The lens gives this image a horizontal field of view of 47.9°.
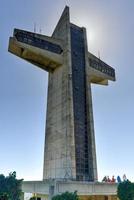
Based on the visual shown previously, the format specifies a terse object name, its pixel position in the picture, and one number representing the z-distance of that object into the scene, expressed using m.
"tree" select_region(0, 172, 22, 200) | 16.64
